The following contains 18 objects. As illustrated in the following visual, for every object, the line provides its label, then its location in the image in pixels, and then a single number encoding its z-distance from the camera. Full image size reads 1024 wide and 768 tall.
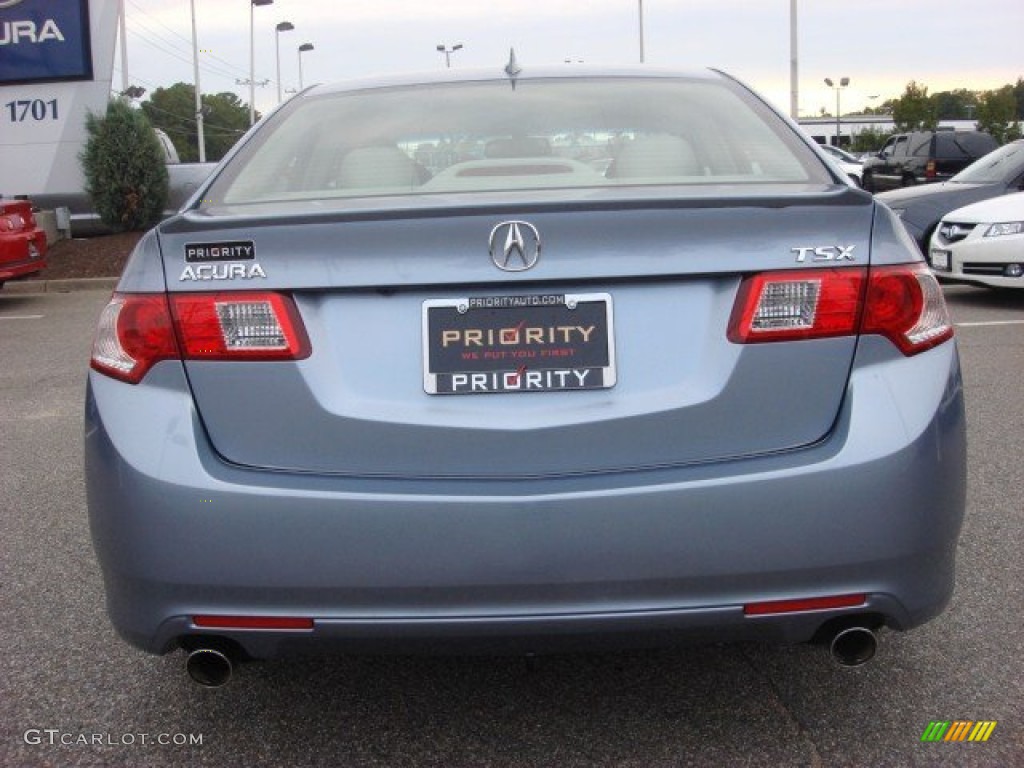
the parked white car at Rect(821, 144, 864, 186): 24.69
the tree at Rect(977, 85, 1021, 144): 59.72
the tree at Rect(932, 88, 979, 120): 119.75
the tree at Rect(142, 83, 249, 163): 106.69
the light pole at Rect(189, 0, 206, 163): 50.12
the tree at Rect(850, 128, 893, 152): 72.25
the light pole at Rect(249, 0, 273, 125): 42.78
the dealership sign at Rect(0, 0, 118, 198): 18.09
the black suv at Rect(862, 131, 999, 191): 23.89
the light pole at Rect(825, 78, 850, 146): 83.31
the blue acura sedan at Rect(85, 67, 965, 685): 2.31
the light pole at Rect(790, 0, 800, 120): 34.62
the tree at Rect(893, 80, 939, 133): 62.03
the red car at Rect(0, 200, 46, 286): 12.65
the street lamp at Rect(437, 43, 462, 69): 60.25
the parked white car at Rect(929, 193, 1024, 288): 10.64
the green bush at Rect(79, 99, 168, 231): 17.22
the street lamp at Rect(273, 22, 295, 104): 50.12
